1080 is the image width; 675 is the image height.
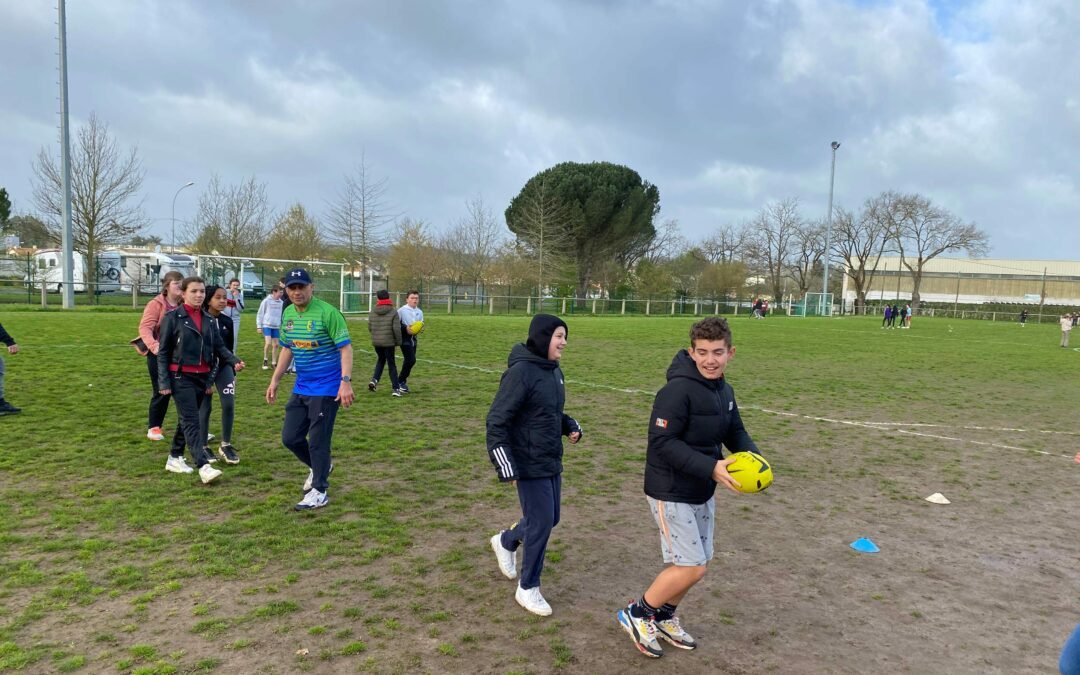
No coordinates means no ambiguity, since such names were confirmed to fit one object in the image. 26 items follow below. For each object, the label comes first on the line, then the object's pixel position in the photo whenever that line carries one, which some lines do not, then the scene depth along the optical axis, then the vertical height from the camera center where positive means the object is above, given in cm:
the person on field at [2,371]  800 -124
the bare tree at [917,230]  7350 +792
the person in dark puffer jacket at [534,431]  361 -79
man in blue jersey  518 -70
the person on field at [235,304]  1065 -44
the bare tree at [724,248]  7881 +542
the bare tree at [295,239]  4169 +253
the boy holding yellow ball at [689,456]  319 -77
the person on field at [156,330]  654 -55
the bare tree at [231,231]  3981 +274
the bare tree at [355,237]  3884 +254
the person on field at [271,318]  1176 -71
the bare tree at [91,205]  3147 +314
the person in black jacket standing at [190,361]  580 -75
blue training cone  495 -182
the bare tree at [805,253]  7975 +527
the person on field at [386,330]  1056 -76
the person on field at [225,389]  646 -108
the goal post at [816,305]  6347 -81
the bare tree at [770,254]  7944 +496
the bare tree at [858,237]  7762 +709
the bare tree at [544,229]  5128 +468
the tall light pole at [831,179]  5587 +997
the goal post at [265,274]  2869 +19
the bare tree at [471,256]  5166 +222
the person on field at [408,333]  1084 -82
